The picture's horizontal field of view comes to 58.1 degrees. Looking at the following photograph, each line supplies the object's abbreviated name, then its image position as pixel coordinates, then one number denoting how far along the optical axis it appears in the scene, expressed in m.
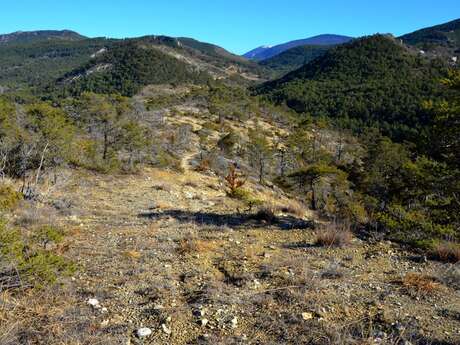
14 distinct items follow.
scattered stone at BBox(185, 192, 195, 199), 16.79
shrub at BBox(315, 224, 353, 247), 8.69
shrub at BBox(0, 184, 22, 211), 8.29
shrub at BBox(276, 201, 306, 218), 12.84
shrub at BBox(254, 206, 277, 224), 11.26
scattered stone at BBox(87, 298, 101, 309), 5.61
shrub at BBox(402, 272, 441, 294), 6.22
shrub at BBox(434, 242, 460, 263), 7.69
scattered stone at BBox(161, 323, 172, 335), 5.00
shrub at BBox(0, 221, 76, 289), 5.46
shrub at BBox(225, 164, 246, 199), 16.28
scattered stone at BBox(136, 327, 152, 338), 4.92
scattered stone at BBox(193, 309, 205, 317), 5.40
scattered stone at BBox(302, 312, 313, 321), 5.36
